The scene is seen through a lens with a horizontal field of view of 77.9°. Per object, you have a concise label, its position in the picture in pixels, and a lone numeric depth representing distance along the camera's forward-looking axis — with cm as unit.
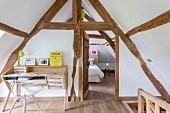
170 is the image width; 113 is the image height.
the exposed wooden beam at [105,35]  357
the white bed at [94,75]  469
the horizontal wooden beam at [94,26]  297
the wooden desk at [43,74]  248
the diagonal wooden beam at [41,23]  284
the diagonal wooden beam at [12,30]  204
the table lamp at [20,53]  281
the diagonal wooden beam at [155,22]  133
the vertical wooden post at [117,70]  304
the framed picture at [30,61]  299
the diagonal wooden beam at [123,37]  271
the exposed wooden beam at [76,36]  295
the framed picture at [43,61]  300
